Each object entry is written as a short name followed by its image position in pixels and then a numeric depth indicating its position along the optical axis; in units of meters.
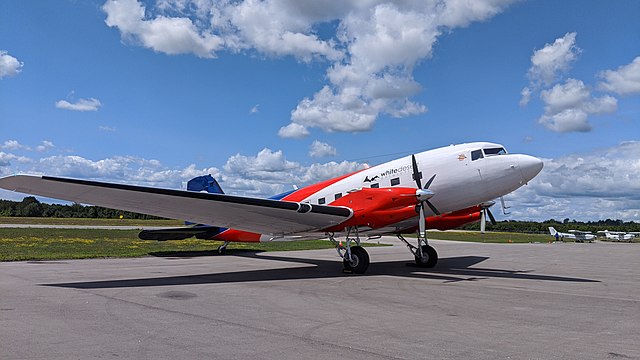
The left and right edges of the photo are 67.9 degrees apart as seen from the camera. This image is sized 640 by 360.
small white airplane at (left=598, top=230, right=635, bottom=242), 79.50
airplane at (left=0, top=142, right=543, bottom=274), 15.68
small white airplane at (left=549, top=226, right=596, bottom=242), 68.06
